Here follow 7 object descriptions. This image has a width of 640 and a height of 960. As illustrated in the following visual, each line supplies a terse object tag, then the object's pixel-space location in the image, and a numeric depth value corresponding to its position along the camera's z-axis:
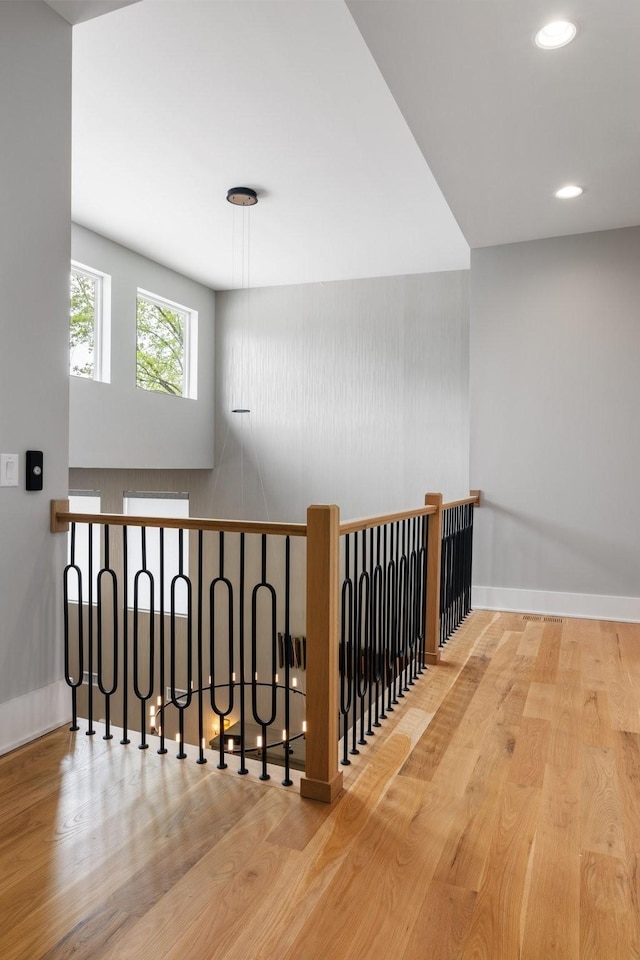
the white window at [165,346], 6.02
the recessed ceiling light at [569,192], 3.67
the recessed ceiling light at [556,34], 2.36
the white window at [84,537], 6.73
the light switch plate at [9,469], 2.21
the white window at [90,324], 5.31
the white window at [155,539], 6.87
